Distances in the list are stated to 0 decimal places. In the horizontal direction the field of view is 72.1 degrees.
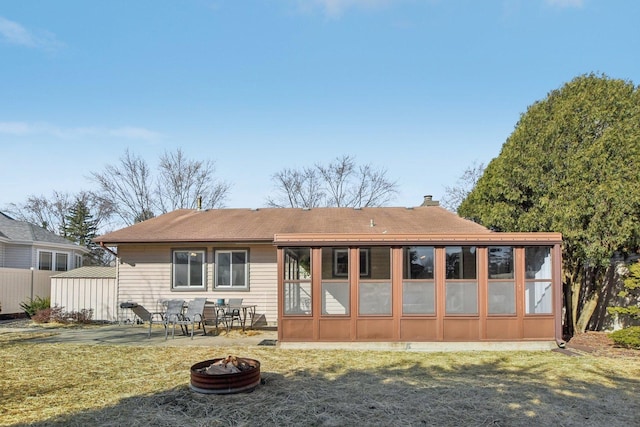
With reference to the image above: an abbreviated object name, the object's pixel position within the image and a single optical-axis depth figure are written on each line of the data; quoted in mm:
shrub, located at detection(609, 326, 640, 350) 8438
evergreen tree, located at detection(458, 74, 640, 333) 9078
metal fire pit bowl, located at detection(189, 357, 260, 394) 5551
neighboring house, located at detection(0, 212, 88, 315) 15227
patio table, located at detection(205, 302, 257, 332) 11430
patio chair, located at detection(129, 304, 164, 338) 12708
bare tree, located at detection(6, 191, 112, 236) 36438
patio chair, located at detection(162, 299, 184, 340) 10250
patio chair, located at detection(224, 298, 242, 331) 11477
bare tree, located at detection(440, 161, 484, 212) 31062
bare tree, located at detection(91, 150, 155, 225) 28078
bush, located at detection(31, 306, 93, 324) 13227
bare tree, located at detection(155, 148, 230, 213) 28781
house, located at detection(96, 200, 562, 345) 8891
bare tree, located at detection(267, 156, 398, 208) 30938
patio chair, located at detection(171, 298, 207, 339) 10375
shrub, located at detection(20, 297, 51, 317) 14602
